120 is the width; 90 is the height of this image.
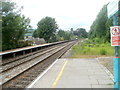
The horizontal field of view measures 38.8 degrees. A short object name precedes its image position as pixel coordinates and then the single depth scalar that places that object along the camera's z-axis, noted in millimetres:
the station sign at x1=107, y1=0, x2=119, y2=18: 4634
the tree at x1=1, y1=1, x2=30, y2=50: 25817
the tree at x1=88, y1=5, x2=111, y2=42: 38288
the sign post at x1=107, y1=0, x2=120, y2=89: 4766
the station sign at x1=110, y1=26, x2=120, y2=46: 4777
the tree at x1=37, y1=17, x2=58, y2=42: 67006
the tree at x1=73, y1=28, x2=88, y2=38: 171750
